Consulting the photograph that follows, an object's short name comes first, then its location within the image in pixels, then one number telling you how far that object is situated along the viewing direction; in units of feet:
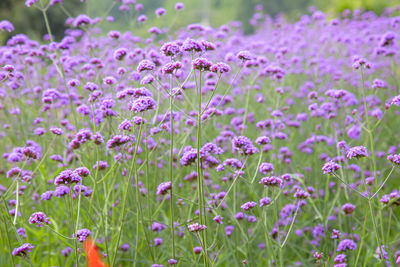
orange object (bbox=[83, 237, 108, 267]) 4.91
